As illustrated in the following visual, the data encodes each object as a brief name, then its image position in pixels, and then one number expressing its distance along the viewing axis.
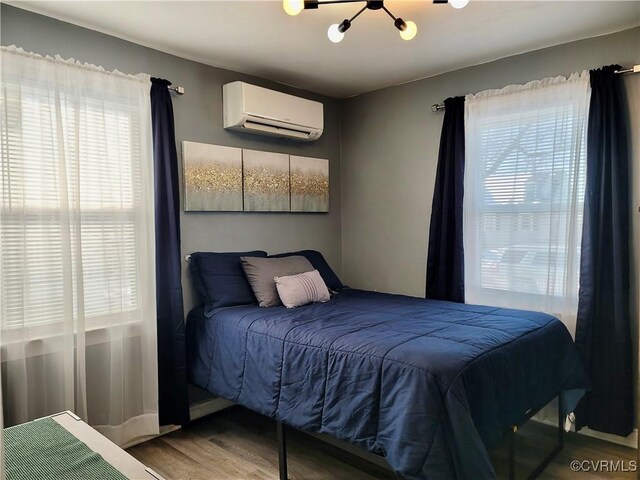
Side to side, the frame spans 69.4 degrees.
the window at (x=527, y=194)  2.89
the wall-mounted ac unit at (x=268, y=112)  3.26
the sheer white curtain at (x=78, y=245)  2.34
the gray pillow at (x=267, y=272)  3.11
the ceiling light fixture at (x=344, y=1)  2.05
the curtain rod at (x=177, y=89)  3.06
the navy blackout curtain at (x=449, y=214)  3.37
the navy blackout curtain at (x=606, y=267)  2.72
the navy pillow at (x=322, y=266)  3.65
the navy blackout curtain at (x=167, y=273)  2.92
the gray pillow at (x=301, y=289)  3.06
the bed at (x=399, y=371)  1.83
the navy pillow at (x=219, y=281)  3.06
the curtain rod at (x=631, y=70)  2.65
